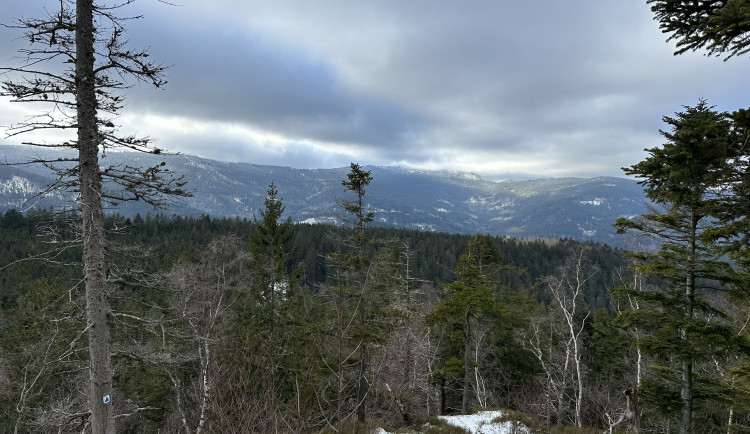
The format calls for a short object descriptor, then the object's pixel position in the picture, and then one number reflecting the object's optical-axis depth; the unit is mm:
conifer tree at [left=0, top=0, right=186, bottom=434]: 6145
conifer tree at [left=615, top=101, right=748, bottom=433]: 7346
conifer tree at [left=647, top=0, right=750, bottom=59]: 4196
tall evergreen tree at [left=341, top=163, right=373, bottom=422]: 15117
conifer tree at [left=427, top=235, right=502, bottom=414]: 17375
